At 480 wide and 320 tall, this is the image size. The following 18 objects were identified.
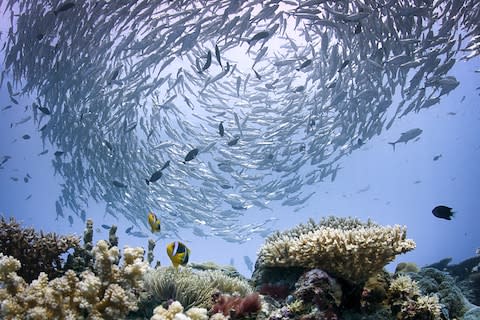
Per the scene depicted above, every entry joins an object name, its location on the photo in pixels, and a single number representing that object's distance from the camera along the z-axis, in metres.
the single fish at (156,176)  8.66
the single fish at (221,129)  8.89
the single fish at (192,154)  8.21
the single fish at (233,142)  10.03
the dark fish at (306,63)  8.78
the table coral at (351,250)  3.72
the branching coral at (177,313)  2.58
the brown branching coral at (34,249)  4.39
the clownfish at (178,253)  3.79
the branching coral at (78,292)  2.94
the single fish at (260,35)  8.04
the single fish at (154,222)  5.24
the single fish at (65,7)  8.24
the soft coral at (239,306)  3.36
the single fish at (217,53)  7.69
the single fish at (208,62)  7.76
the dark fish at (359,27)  8.04
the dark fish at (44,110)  10.18
